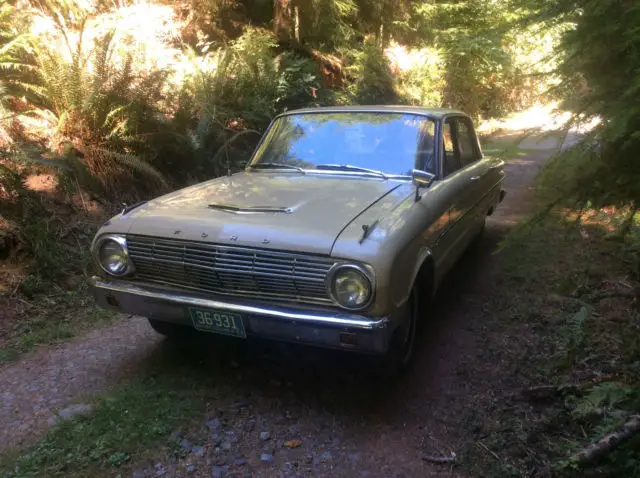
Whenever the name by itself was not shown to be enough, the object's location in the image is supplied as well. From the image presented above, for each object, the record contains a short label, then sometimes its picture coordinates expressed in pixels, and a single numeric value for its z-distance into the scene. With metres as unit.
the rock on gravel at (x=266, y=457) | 2.79
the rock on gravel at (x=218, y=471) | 2.69
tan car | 2.84
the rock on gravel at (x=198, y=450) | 2.84
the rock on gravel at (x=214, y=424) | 3.04
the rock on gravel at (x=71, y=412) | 3.14
